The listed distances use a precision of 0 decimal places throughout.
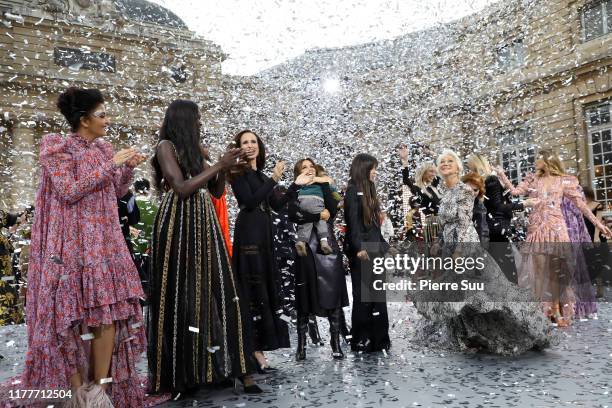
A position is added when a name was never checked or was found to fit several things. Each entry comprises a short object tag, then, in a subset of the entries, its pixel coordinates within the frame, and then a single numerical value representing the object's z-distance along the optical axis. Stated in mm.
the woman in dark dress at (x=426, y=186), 6293
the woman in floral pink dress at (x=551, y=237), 5984
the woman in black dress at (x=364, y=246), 4656
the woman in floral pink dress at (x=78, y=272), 2508
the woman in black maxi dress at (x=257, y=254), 3857
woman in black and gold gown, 3059
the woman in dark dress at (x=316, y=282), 4500
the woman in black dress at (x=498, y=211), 6141
